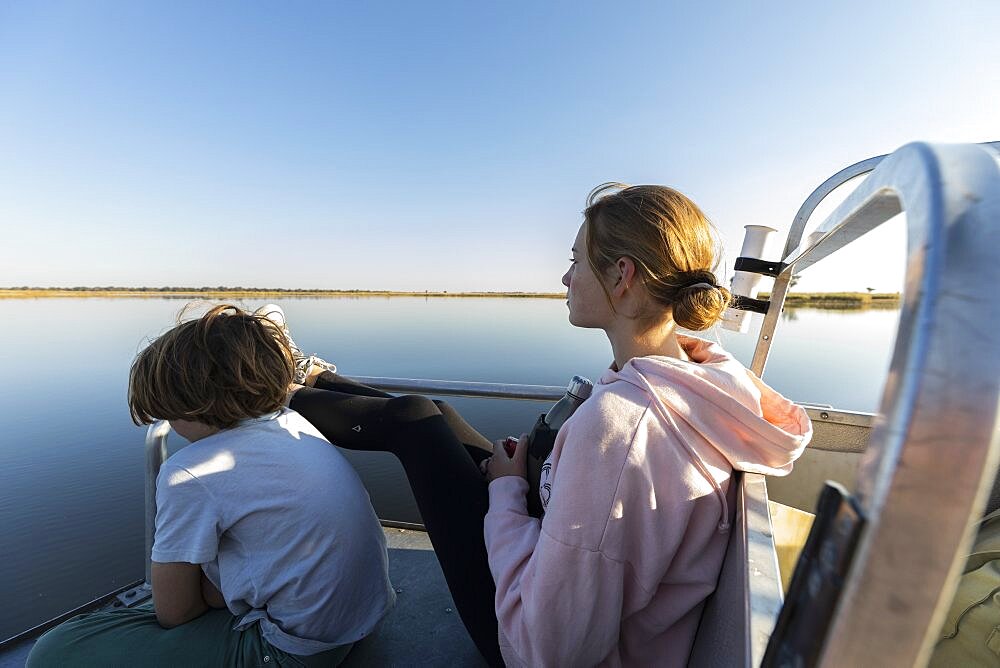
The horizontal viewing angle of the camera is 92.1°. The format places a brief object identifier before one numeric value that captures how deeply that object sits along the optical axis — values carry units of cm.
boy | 113
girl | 83
